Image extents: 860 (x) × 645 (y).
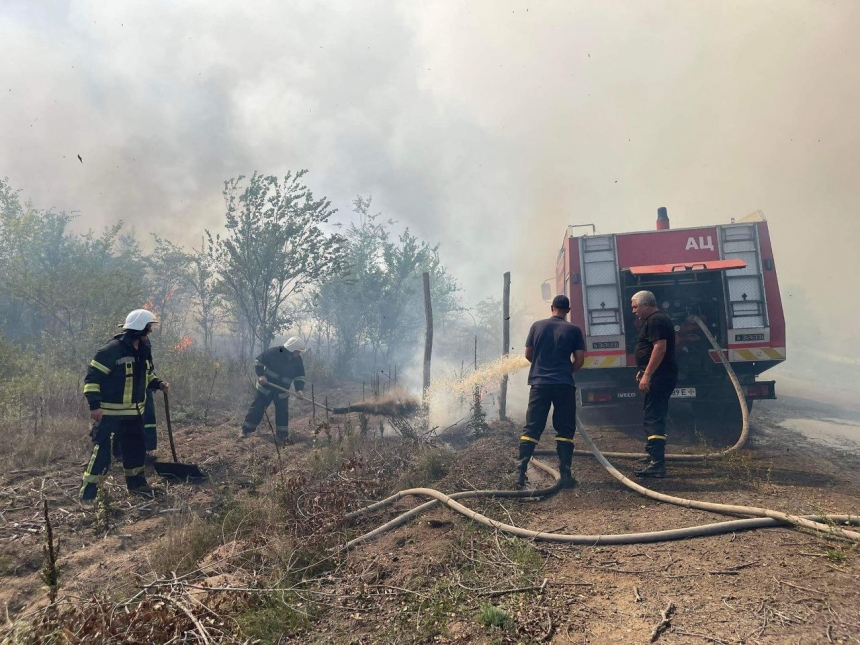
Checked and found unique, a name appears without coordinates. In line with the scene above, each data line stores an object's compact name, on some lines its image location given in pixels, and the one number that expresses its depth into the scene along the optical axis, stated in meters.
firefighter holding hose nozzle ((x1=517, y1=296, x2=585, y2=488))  4.59
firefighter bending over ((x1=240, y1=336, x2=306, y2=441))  8.04
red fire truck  6.51
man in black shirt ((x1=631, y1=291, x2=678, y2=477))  4.56
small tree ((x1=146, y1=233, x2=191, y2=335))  21.72
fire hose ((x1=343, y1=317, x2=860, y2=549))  2.84
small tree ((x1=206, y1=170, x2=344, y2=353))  14.42
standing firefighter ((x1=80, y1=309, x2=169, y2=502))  4.68
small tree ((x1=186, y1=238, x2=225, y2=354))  19.80
